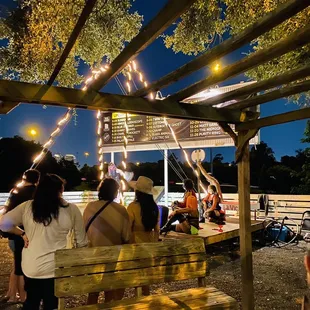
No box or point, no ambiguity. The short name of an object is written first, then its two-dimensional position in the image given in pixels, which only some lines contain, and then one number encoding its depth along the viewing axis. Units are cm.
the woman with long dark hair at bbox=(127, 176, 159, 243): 393
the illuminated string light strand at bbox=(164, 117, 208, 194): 1014
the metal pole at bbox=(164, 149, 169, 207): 1381
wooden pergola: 241
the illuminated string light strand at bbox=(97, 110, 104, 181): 792
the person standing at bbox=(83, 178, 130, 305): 358
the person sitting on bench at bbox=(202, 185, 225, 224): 884
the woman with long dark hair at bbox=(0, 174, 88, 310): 296
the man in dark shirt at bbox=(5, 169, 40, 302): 412
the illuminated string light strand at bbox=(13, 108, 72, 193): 715
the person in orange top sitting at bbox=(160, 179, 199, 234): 733
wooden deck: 727
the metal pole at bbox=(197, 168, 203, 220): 1073
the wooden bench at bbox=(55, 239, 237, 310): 297
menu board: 1362
